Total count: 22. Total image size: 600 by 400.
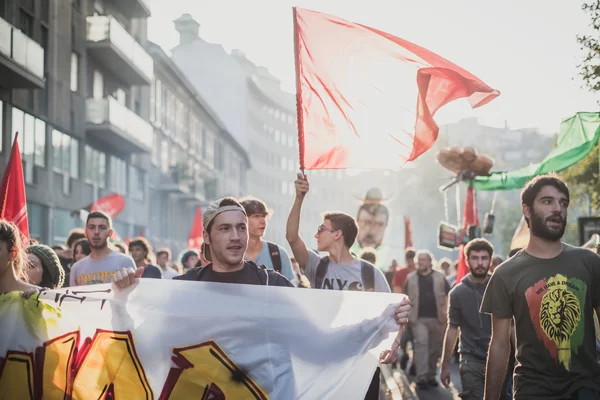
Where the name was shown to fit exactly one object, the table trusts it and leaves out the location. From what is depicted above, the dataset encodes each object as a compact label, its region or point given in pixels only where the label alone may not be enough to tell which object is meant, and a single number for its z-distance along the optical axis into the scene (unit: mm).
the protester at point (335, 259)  7562
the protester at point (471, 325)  8297
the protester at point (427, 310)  14297
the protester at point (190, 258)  15277
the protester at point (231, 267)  5289
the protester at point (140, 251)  11906
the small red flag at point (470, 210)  19467
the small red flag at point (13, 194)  9406
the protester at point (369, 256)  14469
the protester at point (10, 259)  5262
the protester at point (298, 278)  8449
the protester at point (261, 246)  7770
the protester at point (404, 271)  17891
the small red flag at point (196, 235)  22344
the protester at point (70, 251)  12320
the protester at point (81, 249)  10914
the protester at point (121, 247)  12133
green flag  14648
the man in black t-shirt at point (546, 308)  5227
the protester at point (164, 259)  15877
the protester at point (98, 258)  8859
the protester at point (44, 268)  6117
